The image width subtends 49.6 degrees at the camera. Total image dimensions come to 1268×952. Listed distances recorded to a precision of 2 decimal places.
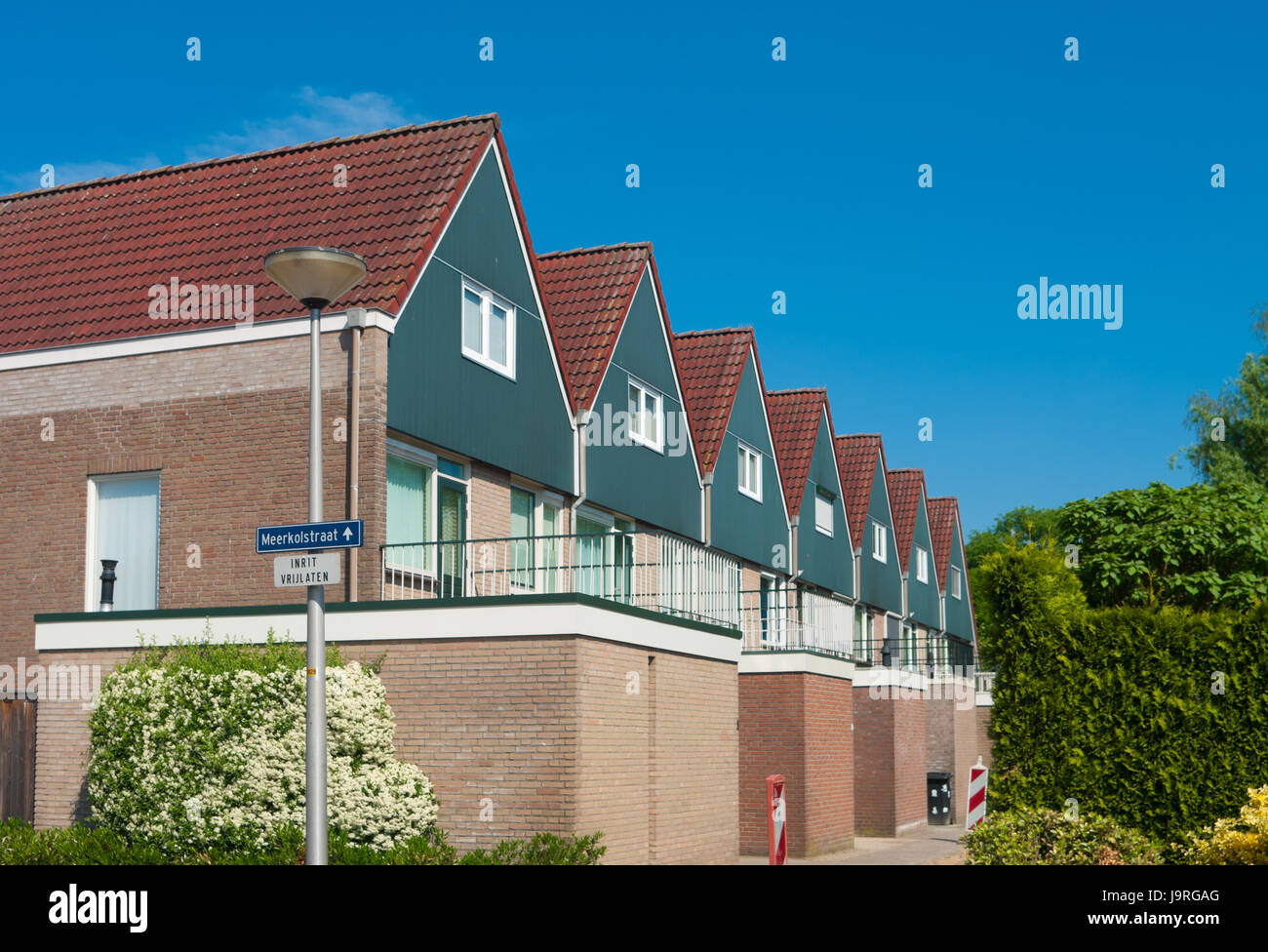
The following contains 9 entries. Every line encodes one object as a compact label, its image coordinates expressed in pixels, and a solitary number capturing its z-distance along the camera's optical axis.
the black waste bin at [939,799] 31.91
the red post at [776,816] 16.30
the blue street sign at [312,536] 10.98
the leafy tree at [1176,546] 31.61
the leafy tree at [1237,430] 45.69
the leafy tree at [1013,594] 16.94
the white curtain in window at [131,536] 18.53
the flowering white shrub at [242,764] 14.61
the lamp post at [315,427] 10.77
